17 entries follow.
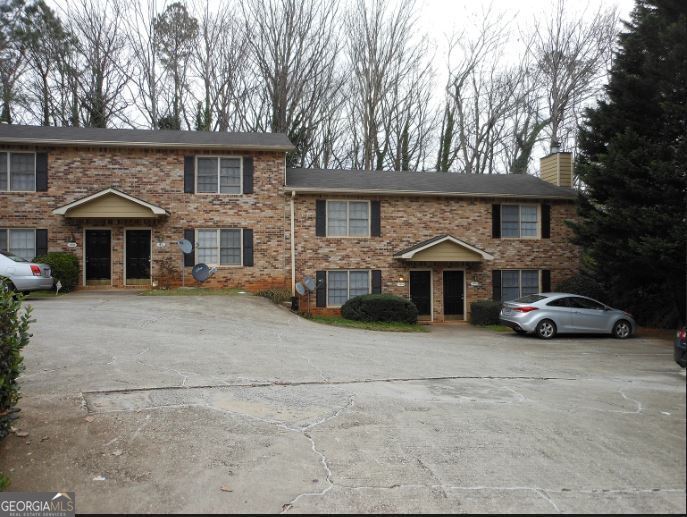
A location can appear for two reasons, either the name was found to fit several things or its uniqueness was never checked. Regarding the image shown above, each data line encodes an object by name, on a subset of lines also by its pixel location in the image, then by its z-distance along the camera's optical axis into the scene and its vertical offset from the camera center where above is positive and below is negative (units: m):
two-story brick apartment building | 18.12 +1.95
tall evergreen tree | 11.41 +2.20
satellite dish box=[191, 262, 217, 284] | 17.86 -0.07
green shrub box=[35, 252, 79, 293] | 16.62 +0.14
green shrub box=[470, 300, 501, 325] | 18.72 -1.70
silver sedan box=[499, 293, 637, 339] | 14.92 -1.51
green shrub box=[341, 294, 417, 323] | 17.08 -1.42
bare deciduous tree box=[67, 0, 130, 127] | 28.72 +12.01
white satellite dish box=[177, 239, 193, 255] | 18.12 +0.89
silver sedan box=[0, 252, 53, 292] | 13.91 -0.05
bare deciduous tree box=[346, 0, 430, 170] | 31.31 +11.44
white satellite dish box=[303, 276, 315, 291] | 17.75 -0.49
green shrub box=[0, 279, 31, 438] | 4.25 -0.73
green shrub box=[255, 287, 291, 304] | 18.12 -0.91
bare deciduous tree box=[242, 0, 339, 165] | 30.39 +12.35
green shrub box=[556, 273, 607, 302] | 18.98 -0.76
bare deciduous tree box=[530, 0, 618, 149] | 26.94 +11.42
